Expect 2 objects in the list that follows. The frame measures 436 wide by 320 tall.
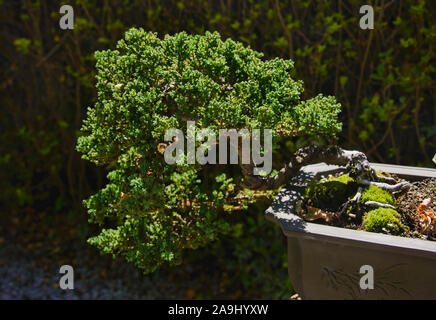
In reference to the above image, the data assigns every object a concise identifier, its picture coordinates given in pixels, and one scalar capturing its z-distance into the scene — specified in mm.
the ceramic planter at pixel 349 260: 1349
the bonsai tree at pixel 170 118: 1387
